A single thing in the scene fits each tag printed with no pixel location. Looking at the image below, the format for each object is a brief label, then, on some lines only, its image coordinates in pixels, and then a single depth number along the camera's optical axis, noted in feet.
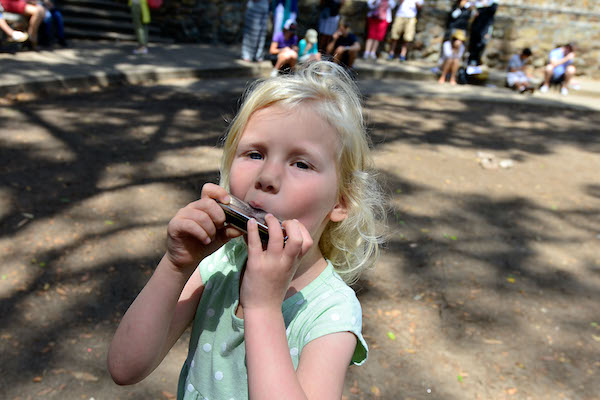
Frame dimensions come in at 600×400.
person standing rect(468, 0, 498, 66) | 42.39
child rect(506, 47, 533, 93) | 39.60
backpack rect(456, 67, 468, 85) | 40.96
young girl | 4.01
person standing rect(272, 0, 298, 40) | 35.55
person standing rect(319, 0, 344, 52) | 41.04
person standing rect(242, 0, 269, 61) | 36.99
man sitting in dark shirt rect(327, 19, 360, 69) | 36.81
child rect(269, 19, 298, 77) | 33.30
